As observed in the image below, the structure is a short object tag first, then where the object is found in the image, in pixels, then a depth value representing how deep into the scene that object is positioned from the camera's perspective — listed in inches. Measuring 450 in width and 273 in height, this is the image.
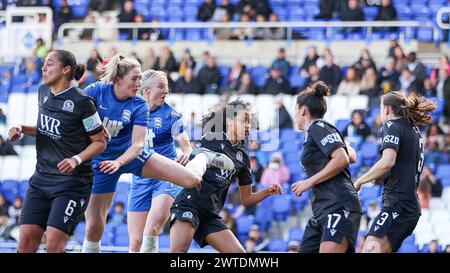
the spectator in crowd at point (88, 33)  948.6
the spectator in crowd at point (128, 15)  940.0
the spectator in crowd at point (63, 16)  976.9
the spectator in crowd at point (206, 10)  936.9
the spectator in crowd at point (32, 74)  896.9
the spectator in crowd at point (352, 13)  882.1
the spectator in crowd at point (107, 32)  939.8
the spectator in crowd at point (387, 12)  876.6
